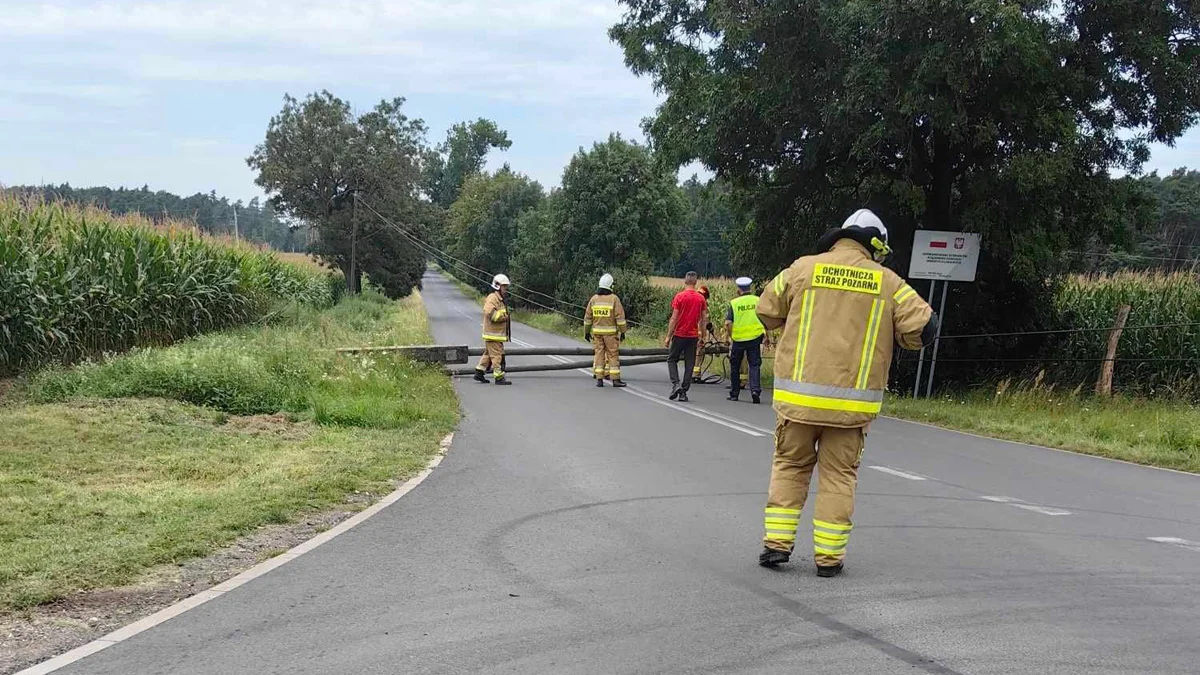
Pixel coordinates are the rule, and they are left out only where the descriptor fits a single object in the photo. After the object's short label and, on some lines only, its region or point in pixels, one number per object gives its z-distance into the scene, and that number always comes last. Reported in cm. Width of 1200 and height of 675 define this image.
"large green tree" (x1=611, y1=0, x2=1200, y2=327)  1445
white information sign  1596
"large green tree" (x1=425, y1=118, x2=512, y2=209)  13062
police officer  1534
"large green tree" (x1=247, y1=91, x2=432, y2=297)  5297
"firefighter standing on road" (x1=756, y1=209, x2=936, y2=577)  543
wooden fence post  1555
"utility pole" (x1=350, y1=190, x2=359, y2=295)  4713
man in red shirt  1622
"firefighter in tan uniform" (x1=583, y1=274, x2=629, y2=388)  1734
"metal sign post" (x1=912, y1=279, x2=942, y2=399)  1648
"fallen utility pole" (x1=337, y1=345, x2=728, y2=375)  1750
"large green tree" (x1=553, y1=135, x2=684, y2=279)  4884
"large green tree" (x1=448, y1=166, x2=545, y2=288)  7726
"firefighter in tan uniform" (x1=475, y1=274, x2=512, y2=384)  1720
